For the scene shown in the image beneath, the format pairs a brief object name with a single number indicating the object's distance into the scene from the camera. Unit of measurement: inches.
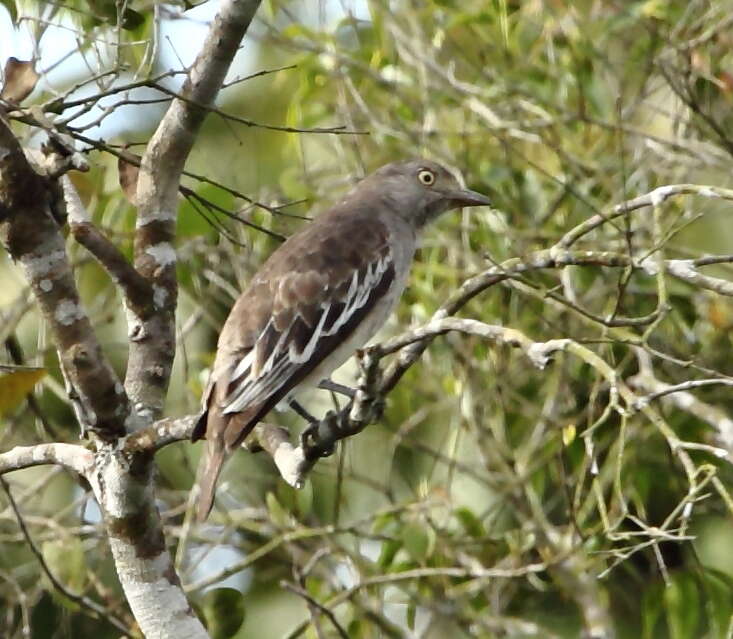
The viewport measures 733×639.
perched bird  398.3
